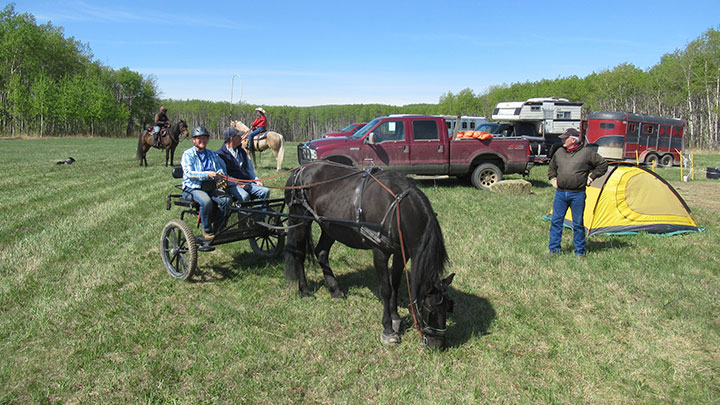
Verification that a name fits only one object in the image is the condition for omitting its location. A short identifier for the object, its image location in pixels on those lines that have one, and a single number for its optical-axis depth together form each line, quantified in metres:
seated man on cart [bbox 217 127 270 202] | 6.01
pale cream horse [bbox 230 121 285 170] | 16.77
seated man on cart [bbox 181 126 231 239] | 5.41
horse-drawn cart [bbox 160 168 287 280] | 5.34
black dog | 17.23
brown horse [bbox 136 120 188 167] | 17.11
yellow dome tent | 8.07
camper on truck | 23.12
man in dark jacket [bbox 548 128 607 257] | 6.64
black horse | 3.83
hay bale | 12.36
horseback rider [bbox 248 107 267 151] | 16.66
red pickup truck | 11.89
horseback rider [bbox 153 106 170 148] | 17.05
